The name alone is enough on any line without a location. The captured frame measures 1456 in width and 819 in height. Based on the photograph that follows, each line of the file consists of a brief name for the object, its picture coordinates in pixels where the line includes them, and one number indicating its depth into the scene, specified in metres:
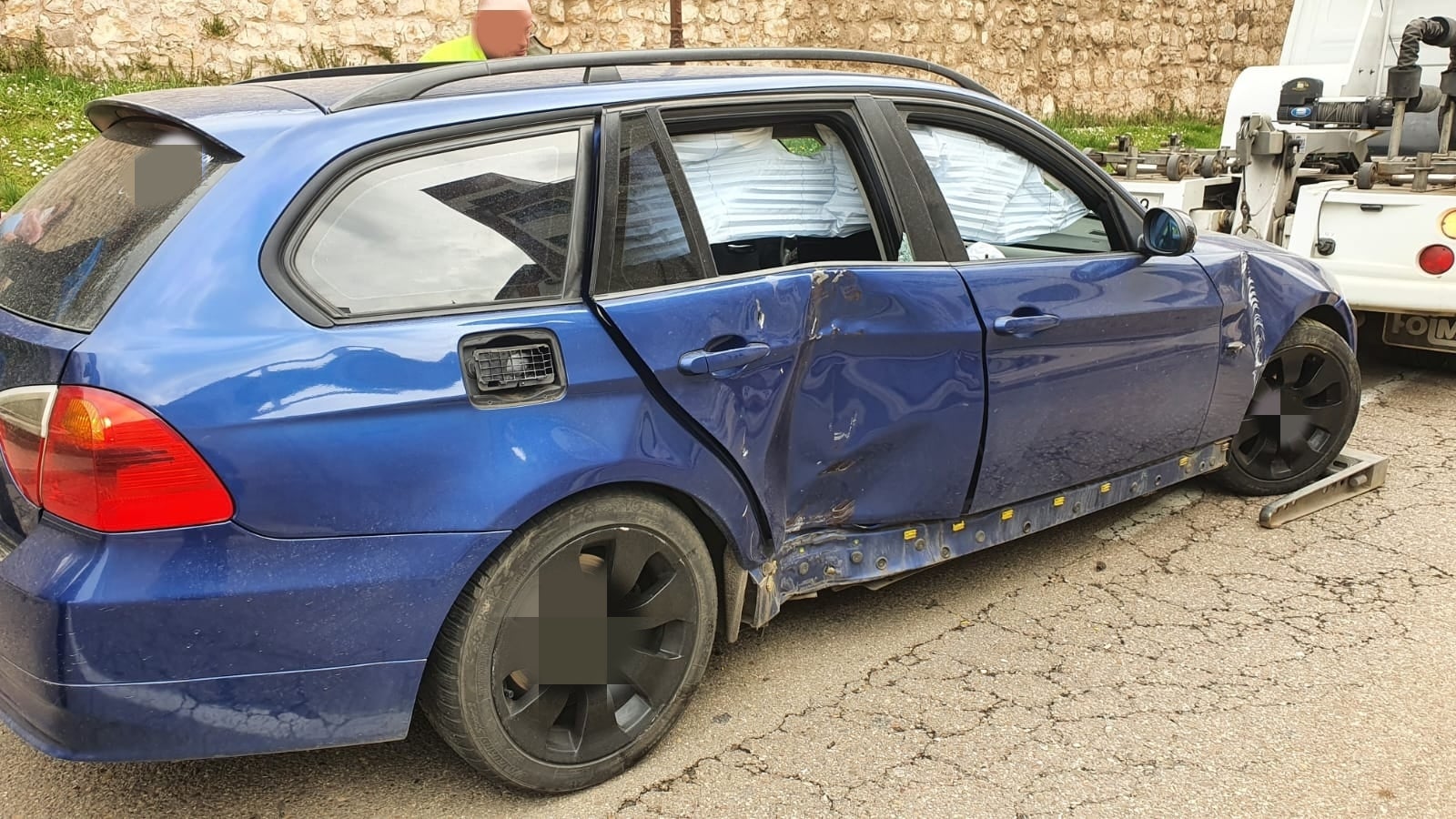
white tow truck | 5.90
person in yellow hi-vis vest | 4.92
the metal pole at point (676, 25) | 10.44
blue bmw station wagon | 2.24
